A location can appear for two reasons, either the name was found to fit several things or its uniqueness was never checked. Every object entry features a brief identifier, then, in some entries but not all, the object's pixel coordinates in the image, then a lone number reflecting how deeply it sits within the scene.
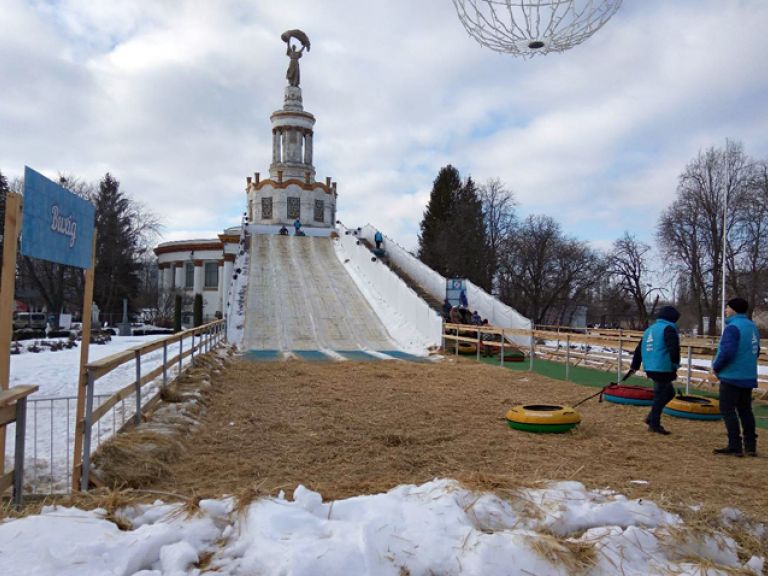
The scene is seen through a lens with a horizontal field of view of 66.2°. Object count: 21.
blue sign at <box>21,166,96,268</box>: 3.96
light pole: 34.07
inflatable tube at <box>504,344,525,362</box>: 17.89
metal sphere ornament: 6.69
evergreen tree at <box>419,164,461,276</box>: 62.58
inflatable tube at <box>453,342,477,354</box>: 19.72
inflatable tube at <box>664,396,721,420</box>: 8.27
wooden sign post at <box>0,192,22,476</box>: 3.97
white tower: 61.34
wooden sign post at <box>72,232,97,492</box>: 4.89
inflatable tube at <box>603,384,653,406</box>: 9.31
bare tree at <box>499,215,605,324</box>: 46.97
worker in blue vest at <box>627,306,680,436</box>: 7.39
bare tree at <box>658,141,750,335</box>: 36.78
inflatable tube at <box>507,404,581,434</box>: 7.26
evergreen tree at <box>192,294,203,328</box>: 40.85
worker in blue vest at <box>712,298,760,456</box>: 6.35
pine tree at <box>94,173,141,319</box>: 46.56
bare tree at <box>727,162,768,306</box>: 33.72
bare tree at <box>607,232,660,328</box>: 48.00
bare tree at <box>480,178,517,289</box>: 50.59
